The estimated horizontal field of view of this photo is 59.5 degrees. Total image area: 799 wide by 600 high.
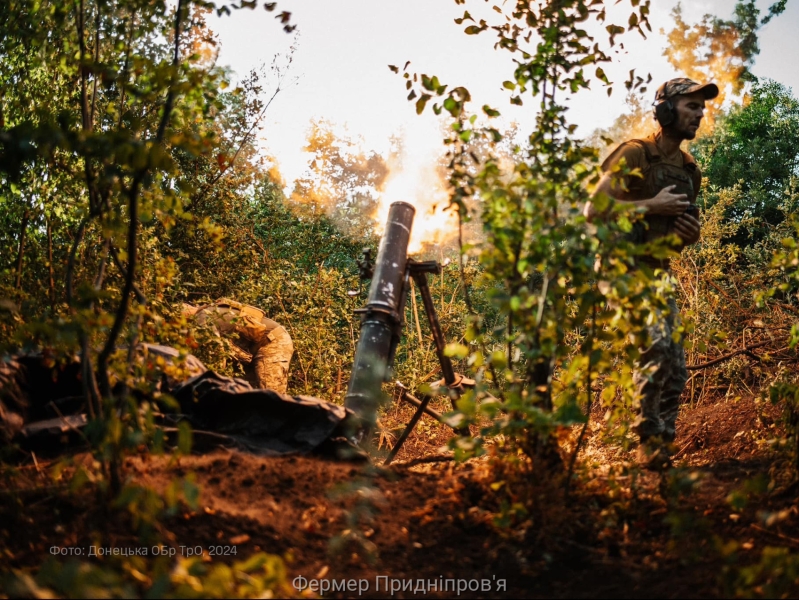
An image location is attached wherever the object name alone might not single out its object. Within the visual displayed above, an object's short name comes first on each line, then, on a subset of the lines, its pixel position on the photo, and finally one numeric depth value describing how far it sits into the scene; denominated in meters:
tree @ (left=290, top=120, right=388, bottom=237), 15.12
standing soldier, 4.61
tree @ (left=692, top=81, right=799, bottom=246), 14.28
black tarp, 3.81
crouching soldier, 9.30
